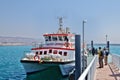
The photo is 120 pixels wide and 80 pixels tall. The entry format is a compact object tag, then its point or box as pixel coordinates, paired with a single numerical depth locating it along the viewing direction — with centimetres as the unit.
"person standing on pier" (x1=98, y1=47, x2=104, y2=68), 1094
